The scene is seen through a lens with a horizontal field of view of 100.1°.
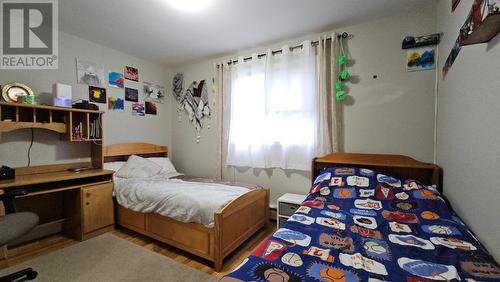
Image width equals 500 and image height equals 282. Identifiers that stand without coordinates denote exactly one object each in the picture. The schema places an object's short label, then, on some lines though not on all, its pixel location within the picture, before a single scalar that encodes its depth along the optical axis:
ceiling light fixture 2.02
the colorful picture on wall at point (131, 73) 3.32
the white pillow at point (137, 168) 2.92
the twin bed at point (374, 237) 0.91
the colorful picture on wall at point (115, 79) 3.11
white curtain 2.61
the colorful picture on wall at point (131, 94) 3.31
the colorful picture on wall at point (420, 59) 2.11
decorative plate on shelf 2.16
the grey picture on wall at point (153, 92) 3.58
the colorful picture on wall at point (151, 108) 3.63
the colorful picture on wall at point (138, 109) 3.43
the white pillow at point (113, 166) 2.94
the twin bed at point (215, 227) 1.90
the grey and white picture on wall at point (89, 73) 2.80
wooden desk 2.33
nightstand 2.43
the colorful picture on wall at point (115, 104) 3.12
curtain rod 2.46
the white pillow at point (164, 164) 3.37
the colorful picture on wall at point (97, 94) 2.92
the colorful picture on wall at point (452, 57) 1.53
